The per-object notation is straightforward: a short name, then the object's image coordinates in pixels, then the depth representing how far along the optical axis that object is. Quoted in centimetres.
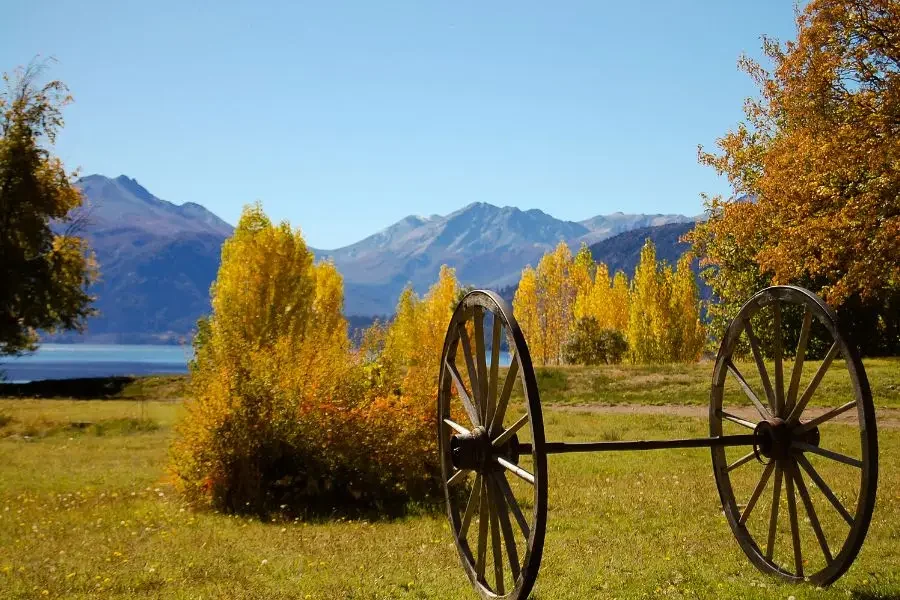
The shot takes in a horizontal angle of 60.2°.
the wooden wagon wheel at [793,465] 596
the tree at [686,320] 5503
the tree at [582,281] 6384
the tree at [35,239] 3131
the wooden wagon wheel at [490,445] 529
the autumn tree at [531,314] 7112
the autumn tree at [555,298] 7206
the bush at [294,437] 1245
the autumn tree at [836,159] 1845
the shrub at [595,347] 4925
